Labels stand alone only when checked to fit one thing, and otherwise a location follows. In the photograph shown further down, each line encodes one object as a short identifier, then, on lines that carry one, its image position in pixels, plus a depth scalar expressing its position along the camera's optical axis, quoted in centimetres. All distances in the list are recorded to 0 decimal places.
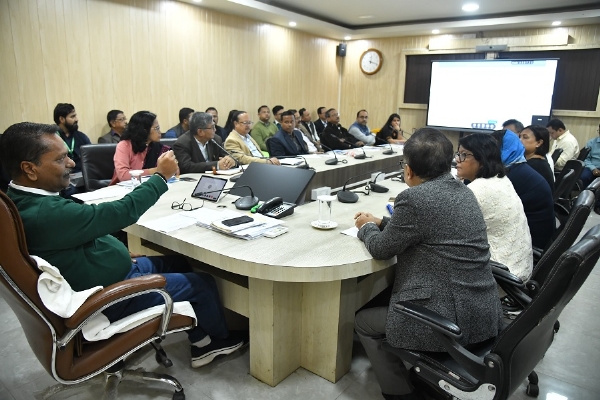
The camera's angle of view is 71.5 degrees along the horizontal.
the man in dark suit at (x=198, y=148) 320
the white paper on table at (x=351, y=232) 178
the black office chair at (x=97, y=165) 322
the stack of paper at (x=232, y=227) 173
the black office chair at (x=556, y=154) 500
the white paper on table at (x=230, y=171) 308
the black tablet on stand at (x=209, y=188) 229
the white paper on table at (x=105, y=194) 222
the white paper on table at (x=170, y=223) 180
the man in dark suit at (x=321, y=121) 757
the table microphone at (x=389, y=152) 486
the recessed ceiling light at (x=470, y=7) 570
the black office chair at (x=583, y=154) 510
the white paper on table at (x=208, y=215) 190
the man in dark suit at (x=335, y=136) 624
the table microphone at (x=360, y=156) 433
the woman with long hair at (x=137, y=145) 299
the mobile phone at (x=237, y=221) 179
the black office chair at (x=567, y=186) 321
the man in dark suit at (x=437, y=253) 138
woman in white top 189
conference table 151
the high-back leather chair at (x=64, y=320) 116
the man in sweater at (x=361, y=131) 658
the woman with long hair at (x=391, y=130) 654
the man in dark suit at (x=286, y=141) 459
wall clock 796
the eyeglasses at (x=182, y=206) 212
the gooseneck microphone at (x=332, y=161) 389
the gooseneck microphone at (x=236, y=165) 282
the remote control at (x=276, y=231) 174
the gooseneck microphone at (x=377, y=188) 262
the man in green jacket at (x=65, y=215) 132
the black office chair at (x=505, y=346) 105
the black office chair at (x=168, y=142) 382
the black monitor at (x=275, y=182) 222
